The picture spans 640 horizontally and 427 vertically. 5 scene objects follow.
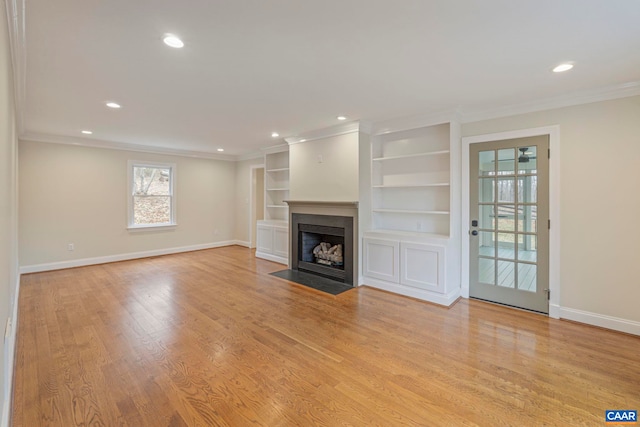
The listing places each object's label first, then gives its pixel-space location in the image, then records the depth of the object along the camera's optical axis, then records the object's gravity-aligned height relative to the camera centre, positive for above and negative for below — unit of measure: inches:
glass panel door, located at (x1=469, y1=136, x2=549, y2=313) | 132.7 -6.2
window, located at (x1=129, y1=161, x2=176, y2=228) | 248.1 +14.1
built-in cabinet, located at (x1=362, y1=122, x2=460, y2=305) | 149.4 -2.8
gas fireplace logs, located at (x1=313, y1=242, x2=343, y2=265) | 198.2 -31.5
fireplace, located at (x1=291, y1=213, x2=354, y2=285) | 180.5 -25.6
